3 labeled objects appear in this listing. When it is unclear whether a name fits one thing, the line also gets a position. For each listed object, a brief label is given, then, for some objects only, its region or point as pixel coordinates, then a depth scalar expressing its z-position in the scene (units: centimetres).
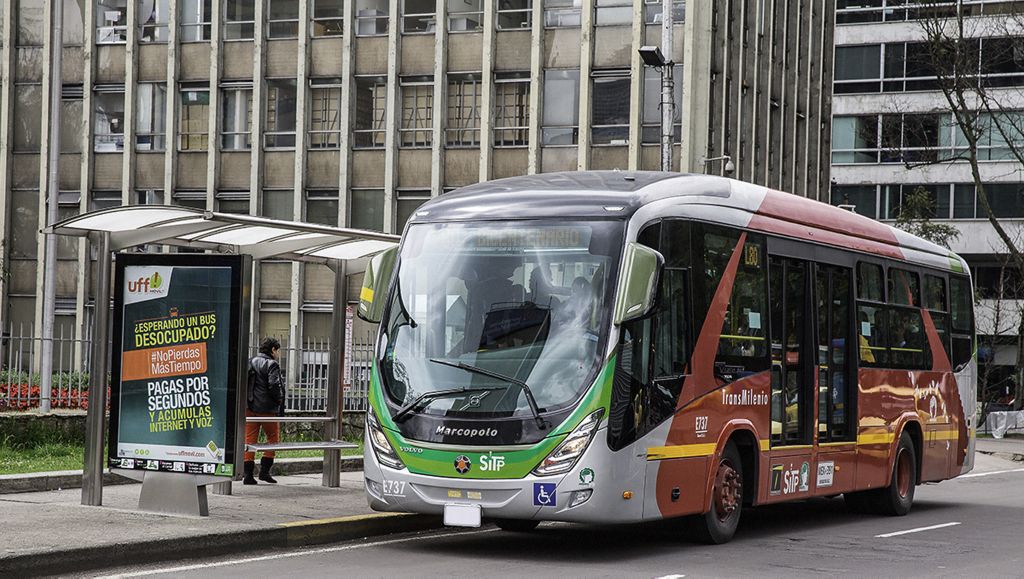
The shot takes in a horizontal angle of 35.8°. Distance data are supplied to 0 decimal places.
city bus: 1244
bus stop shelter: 1388
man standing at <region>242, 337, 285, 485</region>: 1747
